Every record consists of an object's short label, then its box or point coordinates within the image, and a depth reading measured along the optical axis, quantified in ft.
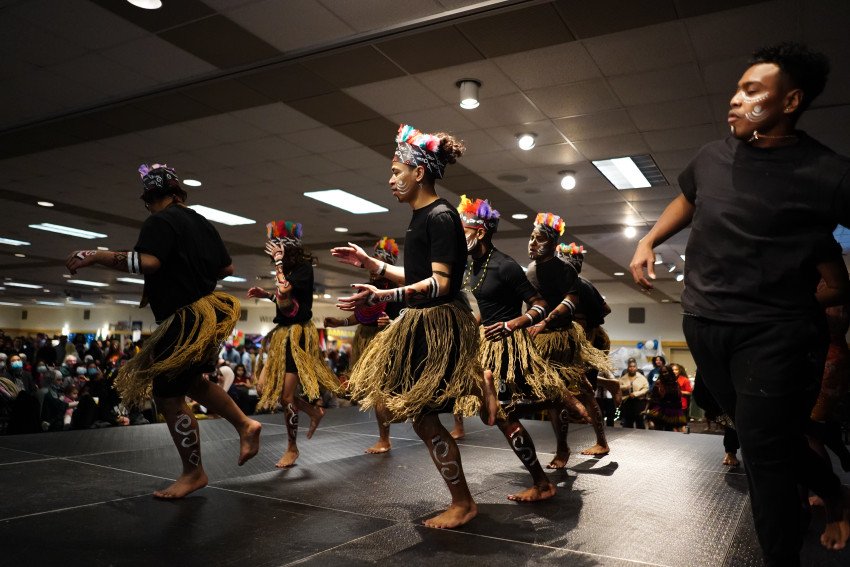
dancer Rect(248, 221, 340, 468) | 12.42
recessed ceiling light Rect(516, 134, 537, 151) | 20.56
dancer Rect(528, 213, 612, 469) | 12.11
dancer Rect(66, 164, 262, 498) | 8.72
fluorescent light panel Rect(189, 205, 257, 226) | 32.40
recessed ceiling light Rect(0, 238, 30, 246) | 41.36
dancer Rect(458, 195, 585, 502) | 9.95
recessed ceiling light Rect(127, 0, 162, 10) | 13.34
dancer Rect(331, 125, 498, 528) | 7.59
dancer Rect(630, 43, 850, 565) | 5.01
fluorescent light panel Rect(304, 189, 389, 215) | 28.84
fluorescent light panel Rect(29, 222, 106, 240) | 36.55
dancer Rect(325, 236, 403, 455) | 13.58
